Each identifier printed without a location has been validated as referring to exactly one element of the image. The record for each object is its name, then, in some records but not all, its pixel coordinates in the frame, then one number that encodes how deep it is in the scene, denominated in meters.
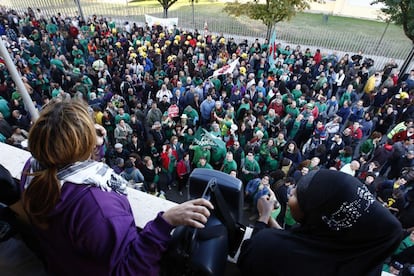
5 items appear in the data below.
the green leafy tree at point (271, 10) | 14.04
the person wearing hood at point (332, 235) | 1.31
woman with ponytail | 1.05
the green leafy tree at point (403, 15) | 12.59
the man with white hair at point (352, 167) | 6.28
